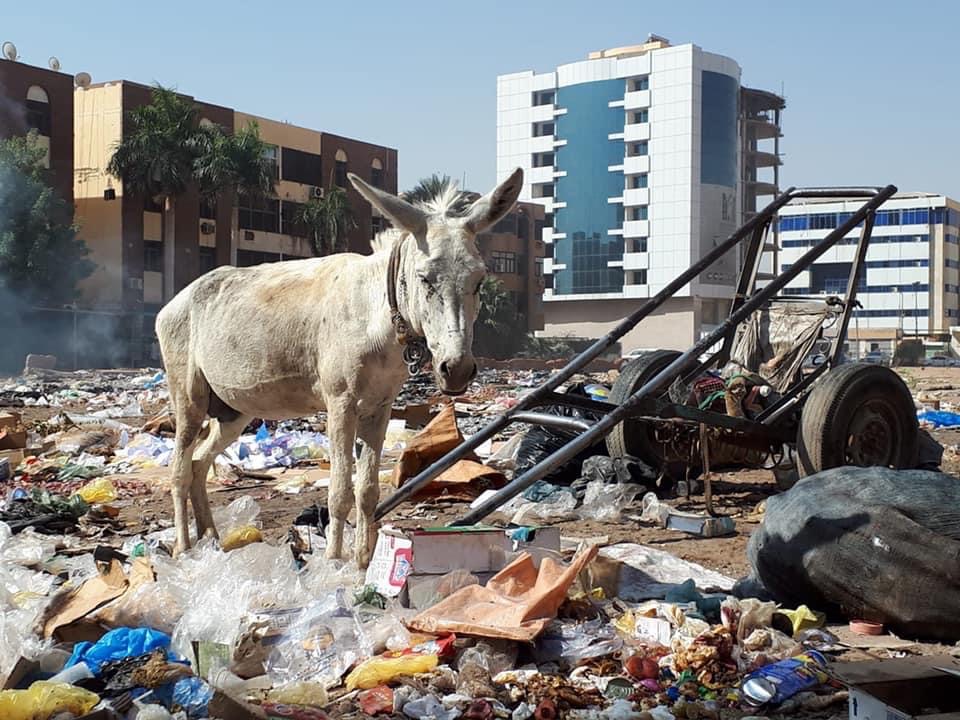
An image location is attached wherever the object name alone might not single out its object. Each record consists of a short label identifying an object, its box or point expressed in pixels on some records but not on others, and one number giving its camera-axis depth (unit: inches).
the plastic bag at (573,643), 169.9
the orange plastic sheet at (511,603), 168.9
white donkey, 187.9
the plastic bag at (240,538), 248.4
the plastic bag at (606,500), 309.4
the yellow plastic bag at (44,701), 137.0
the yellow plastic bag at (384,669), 161.0
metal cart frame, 212.4
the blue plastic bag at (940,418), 643.5
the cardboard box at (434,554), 191.3
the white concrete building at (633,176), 2790.4
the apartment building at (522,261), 2453.2
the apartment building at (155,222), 1660.9
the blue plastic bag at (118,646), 160.7
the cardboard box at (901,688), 129.2
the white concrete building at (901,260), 3590.1
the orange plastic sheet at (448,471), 353.7
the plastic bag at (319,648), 167.6
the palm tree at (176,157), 1641.2
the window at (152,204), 1705.2
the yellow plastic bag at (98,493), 359.6
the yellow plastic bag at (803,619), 186.7
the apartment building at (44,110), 1545.3
